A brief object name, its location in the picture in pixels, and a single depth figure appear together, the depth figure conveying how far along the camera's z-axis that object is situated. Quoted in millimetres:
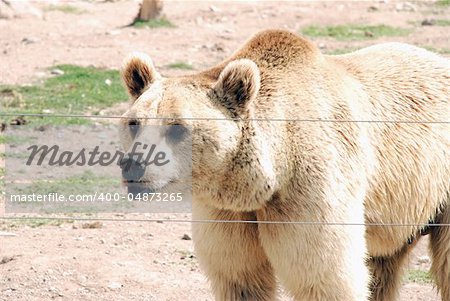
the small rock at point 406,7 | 33812
